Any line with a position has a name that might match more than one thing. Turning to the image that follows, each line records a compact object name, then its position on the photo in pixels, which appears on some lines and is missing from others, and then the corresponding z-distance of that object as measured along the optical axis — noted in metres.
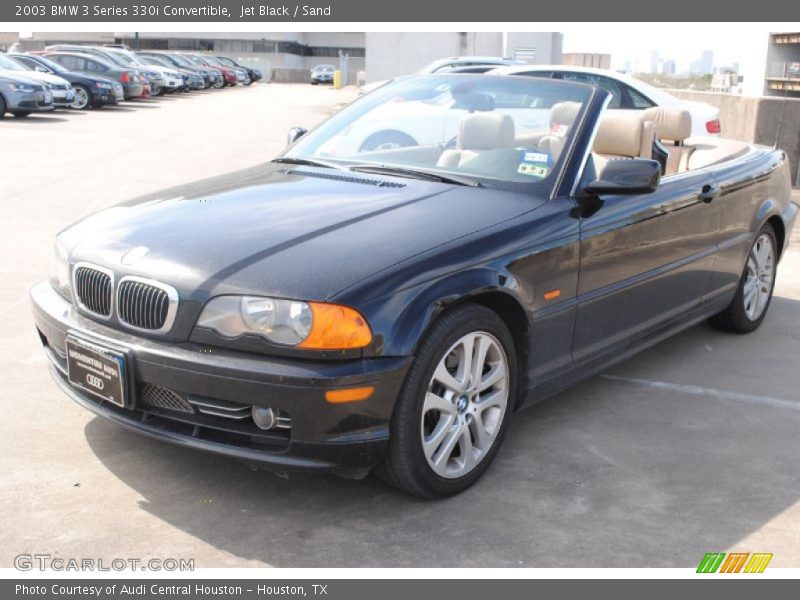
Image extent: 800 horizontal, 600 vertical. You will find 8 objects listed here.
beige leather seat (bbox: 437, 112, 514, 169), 4.54
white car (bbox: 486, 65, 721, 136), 11.13
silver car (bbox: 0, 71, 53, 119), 20.58
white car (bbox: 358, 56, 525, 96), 17.38
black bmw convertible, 3.31
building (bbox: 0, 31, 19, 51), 88.85
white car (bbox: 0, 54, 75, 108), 21.95
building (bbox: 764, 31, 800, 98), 53.09
